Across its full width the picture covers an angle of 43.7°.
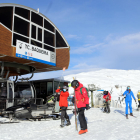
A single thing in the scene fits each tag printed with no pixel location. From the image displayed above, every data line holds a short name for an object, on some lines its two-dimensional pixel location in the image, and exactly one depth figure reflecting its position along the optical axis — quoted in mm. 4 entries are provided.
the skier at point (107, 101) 12038
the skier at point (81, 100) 5598
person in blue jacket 9375
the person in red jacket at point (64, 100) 7113
